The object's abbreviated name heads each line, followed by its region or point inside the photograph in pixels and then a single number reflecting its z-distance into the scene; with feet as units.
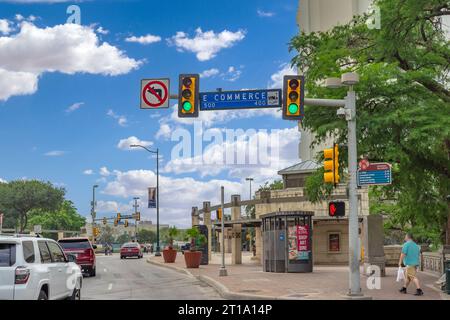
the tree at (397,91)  74.43
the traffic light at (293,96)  59.82
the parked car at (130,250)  193.16
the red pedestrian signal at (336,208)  60.70
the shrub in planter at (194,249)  120.06
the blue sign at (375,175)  58.70
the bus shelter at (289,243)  100.94
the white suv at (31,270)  38.47
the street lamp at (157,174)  197.98
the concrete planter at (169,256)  150.10
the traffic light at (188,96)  60.59
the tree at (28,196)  304.50
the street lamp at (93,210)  286.05
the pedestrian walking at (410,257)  60.70
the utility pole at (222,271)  90.43
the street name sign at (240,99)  62.44
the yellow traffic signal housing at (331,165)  59.62
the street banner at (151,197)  215.72
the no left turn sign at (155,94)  61.11
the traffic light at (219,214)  112.84
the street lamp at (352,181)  57.73
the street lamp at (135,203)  366.35
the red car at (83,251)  94.43
